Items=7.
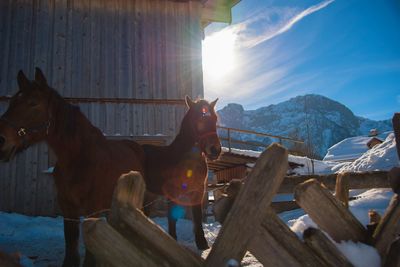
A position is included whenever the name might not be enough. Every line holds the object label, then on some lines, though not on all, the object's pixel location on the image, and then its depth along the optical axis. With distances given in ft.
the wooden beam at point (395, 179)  5.76
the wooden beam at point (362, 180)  10.73
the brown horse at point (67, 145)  10.71
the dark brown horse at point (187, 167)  15.94
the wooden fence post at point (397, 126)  13.34
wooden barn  28.12
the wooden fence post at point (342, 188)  7.75
